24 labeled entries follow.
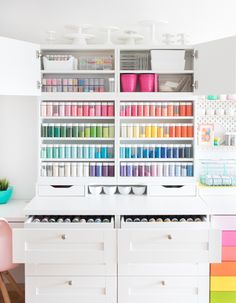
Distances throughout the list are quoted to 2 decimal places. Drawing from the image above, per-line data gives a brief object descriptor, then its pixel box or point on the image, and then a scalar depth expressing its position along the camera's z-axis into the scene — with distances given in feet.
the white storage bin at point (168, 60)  11.27
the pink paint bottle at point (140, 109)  11.48
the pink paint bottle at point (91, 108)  11.48
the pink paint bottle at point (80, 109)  11.47
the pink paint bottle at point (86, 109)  11.46
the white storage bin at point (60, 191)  11.32
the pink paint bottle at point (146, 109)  11.48
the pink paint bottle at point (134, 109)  11.48
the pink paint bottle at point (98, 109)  11.46
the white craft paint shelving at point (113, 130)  11.41
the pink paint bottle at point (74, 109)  11.45
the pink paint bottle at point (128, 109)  11.47
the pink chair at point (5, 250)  9.63
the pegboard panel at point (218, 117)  12.48
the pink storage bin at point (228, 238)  10.12
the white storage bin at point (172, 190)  11.34
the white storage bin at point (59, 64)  11.30
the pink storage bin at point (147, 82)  11.34
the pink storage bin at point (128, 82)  11.34
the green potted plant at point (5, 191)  11.92
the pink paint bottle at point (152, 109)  11.48
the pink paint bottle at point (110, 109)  11.48
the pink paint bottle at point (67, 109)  11.44
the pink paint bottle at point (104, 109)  11.47
